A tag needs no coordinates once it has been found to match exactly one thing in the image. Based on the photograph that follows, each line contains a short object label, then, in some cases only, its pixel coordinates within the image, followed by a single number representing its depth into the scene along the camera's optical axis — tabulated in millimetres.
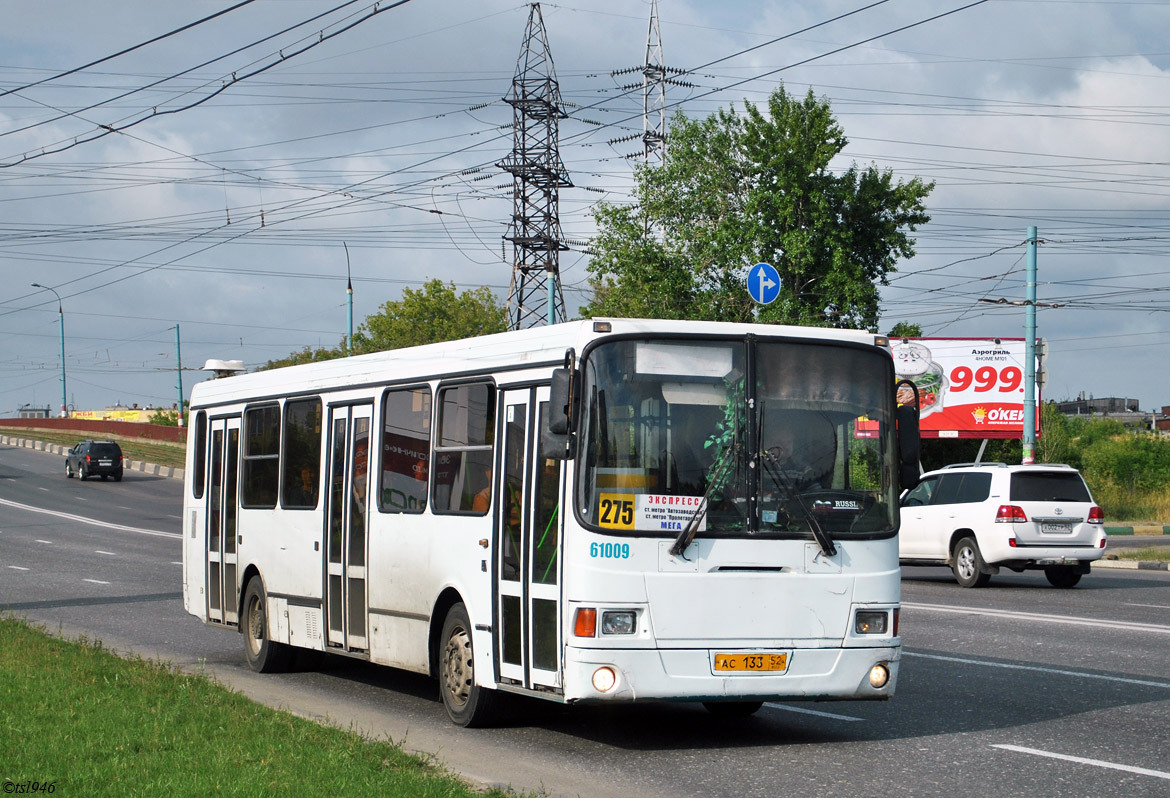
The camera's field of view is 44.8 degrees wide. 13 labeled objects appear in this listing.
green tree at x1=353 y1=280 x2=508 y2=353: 91738
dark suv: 57781
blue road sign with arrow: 21703
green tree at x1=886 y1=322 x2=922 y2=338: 48953
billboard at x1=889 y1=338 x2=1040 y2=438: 47031
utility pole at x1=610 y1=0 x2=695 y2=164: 56094
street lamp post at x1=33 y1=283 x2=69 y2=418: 92550
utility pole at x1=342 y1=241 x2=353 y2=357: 55406
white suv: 21094
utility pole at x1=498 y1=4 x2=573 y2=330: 53250
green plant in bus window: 8648
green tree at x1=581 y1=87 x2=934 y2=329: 43625
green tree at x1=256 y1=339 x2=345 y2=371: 68944
